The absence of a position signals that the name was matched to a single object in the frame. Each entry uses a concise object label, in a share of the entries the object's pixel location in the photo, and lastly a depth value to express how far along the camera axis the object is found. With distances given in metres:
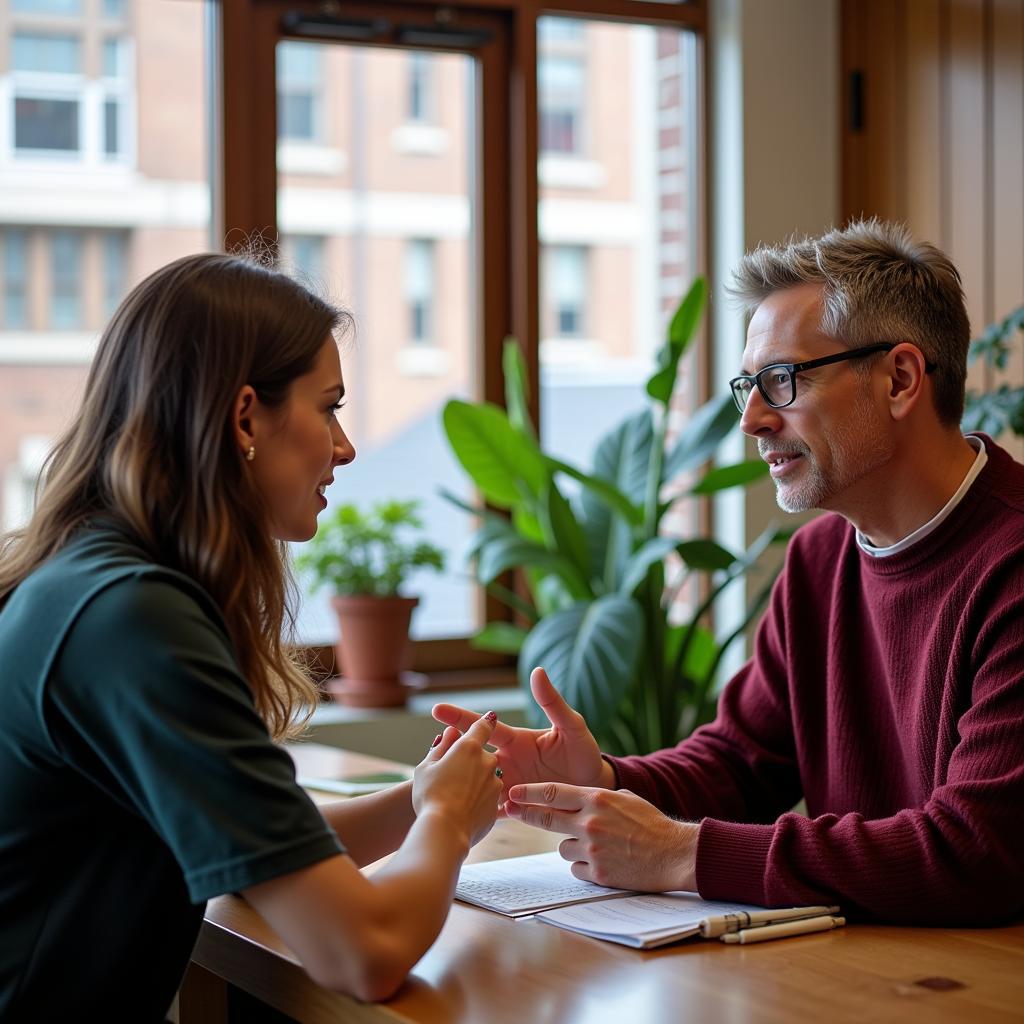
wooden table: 1.19
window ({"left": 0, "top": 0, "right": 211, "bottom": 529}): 3.36
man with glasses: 1.56
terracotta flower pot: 3.47
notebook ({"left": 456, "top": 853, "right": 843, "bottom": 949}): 1.39
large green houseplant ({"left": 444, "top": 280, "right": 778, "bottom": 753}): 3.18
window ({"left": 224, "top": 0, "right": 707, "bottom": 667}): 3.66
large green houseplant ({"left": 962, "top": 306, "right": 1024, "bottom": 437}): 2.79
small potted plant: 3.46
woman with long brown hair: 1.17
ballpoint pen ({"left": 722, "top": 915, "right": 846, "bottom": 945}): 1.39
